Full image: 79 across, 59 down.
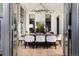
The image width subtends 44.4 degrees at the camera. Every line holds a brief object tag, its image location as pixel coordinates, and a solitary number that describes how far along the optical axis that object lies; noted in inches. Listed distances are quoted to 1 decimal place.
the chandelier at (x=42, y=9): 233.8
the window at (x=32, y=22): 297.3
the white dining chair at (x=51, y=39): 166.4
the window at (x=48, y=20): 315.1
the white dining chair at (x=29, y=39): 167.0
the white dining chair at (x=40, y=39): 169.4
